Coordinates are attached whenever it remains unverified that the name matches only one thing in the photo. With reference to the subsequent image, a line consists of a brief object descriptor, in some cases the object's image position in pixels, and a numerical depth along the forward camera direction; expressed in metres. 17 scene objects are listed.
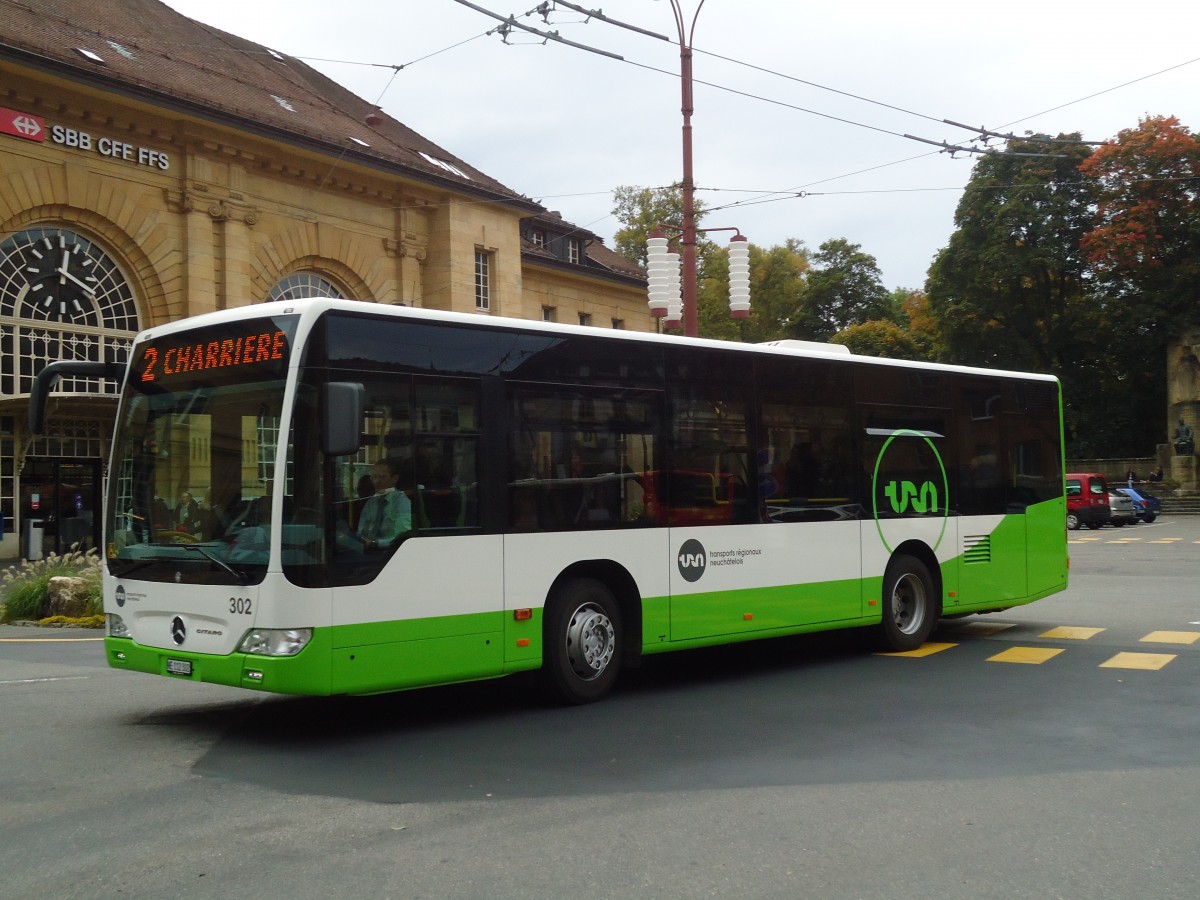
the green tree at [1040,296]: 60.44
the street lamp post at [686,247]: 18.28
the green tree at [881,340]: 74.31
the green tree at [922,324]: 70.56
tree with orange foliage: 57.66
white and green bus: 7.87
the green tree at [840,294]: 81.94
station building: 26.11
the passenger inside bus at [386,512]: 8.09
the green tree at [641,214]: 62.19
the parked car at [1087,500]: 43.88
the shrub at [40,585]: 16.97
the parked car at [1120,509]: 45.56
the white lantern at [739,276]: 19.09
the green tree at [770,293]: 67.06
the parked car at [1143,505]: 47.22
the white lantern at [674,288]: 18.52
